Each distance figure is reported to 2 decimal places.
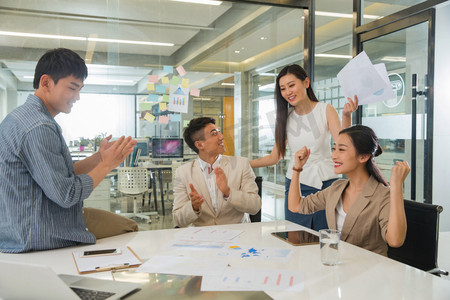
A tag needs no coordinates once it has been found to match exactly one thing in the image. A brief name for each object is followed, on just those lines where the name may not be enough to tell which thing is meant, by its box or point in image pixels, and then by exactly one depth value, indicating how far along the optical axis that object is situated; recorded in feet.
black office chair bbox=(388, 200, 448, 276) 5.46
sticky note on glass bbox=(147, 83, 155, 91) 12.87
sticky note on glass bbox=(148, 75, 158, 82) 12.87
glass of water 4.46
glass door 10.22
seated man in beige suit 7.16
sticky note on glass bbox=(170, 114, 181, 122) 13.12
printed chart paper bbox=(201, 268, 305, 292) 3.81
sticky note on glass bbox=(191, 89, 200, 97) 13.20
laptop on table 3.09
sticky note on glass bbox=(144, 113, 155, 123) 12.93
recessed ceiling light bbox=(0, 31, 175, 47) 11.43
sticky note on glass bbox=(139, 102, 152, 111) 12.85
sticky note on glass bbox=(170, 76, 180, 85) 13.03
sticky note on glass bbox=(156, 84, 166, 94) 12.98
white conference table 3.69
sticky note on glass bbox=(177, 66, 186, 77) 12.98
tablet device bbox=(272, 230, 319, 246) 5.37
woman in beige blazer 5.31
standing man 4.62
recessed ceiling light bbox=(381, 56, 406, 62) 10.94
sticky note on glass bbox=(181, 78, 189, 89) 13.10
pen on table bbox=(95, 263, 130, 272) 4.35
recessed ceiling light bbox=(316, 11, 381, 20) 11.93
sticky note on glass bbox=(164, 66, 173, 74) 12.89
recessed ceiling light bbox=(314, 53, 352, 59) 13.03
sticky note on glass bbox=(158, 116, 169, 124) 13.05
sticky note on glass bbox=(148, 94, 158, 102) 12.98
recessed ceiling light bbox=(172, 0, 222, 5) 12.74
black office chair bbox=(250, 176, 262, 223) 8.17
